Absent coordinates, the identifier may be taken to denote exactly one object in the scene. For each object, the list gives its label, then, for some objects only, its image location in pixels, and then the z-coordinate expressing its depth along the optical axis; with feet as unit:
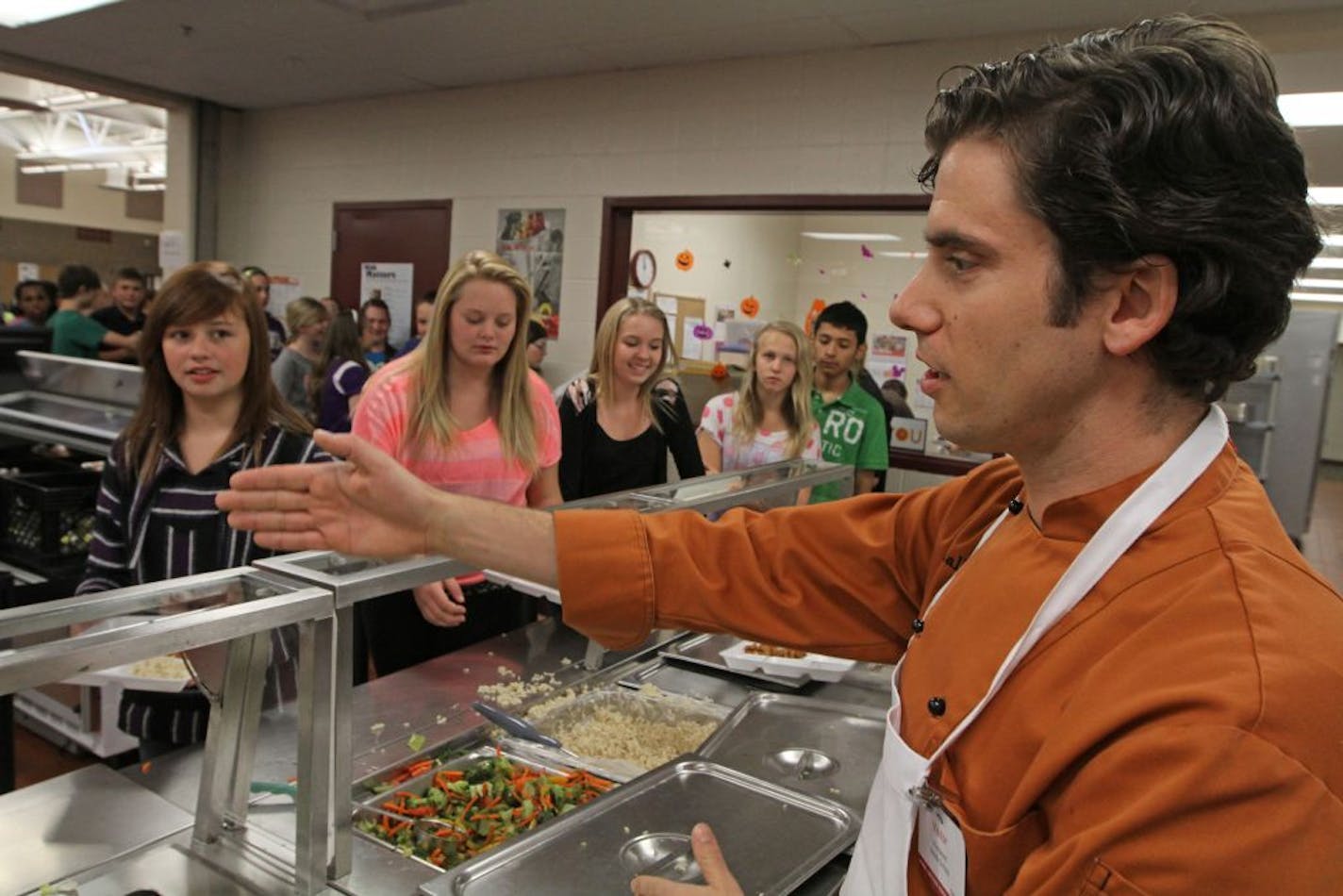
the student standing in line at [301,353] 17.33
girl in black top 10.53
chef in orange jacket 2.23
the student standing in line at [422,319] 18.79
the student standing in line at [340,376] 15.53
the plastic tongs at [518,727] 5.34
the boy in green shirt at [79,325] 19.89
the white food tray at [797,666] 6.41
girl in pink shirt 8.07
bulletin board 21.61
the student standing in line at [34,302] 23.58
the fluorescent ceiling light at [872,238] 20.79
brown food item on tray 6.59
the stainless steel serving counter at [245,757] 3.18
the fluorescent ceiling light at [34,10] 16.58
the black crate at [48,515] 10.41
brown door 21.43
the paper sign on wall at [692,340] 22.36
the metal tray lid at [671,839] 3.97
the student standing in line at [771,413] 11.82
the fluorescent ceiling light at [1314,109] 12.69
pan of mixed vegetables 4.35
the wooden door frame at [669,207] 15.60
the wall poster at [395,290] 22.15
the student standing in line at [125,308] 21.35
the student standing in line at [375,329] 21.42
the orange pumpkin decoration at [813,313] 21.91
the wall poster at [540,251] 19.36
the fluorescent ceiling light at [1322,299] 22.81
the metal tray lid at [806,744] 5.17
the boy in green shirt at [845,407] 12.91
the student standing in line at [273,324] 20.66
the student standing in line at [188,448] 6.41
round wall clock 19.48
